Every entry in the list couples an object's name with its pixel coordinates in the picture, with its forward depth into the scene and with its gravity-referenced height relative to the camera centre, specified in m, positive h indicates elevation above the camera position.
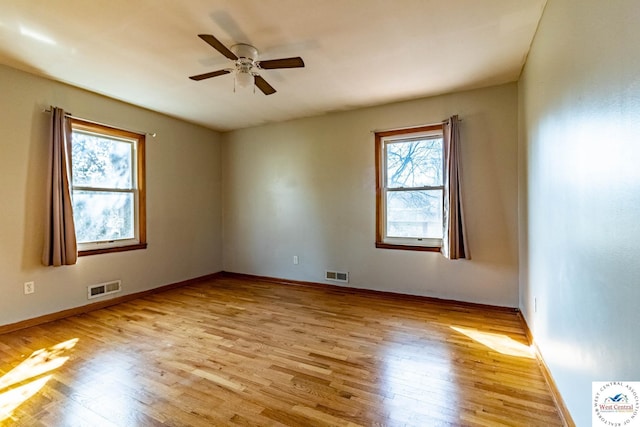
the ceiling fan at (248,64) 2.39 +1.26
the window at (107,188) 3.64 +0.38
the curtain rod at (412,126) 3.74 +1.16
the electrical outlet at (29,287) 3.14 -0.74
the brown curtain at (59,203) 3.22 +0.16
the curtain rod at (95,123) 3.29 +1.17
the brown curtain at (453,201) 3.53 +0.15
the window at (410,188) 3.91 +0.36
